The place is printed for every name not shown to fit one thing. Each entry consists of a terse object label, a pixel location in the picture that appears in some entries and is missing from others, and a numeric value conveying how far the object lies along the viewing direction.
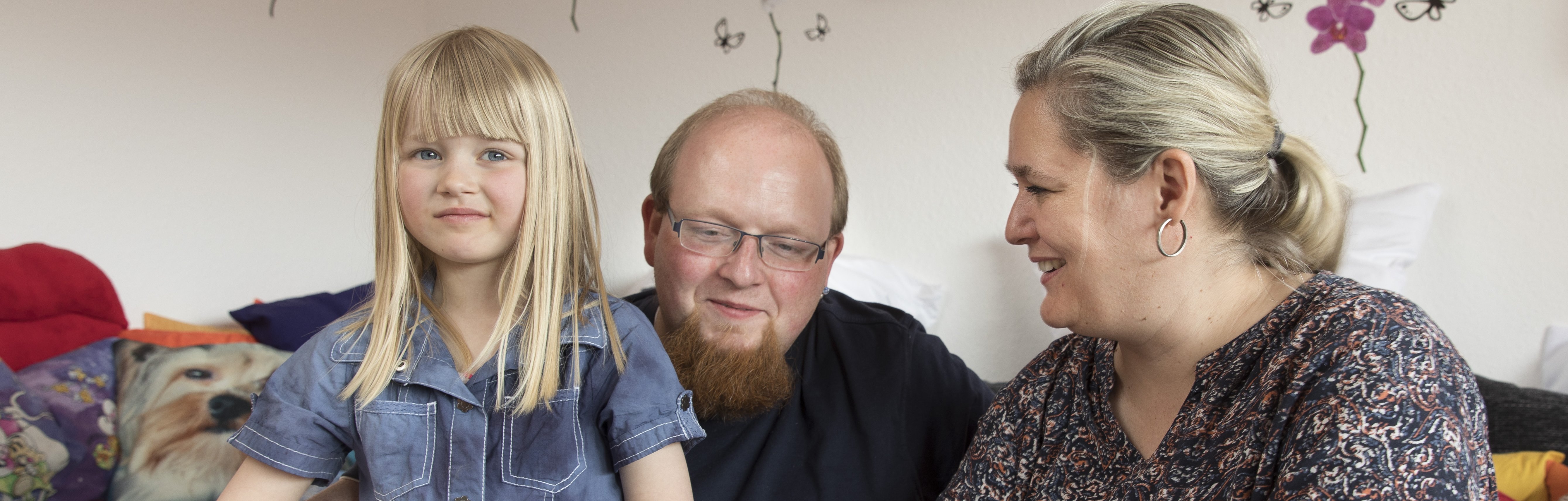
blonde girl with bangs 1.13
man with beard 1.49
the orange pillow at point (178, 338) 2.22
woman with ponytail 0.93
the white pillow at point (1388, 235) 1.88
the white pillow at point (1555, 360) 1.80
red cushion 1.99
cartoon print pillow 1.84
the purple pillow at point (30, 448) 1.72
